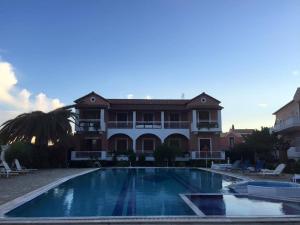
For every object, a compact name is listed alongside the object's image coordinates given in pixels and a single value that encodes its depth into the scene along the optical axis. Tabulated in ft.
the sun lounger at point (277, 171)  44.91
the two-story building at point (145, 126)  82.91
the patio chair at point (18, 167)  52.32
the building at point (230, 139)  120.61
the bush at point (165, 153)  76.53
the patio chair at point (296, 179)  35.41
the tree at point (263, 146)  68.63
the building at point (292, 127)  74.34
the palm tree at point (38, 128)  68.83
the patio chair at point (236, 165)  58.15
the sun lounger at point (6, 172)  45.85
